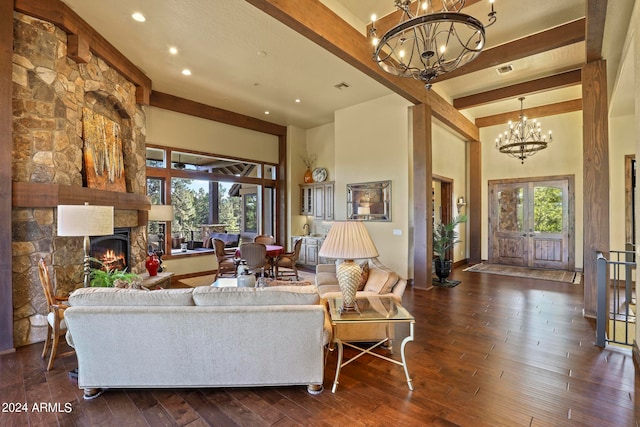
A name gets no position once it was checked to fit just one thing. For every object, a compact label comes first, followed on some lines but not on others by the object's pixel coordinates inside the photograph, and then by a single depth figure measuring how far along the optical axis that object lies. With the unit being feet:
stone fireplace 10.42
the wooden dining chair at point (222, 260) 19.80
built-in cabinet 24.84
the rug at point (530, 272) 21.24
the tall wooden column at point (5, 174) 9.79
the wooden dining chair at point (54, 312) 8.86
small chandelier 23.40
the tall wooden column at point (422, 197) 18.42
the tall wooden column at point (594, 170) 12.84
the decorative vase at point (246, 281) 12.44
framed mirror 20.38
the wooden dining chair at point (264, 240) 23.15
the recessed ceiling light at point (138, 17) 11.89
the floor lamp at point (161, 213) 17.13
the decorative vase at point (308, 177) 27.26
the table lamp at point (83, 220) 8.57
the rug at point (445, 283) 19.38
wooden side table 14.91
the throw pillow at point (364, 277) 11.55
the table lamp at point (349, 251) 8.55
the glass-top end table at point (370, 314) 7.94
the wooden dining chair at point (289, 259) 20.58
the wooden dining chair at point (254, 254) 18.28
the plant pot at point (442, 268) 19.71
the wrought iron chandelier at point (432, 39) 7.56
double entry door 24.39
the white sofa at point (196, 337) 7.26
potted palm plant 19.75
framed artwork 13.04
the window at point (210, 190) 21.13
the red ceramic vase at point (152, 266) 16.22
